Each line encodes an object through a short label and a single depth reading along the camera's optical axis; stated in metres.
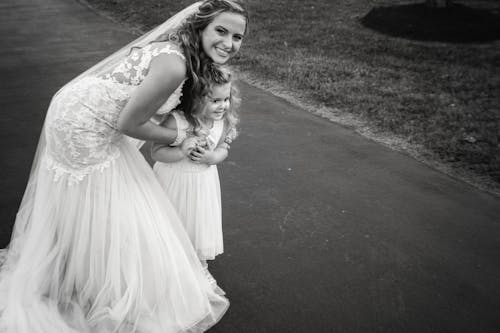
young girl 2.52
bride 2.35
